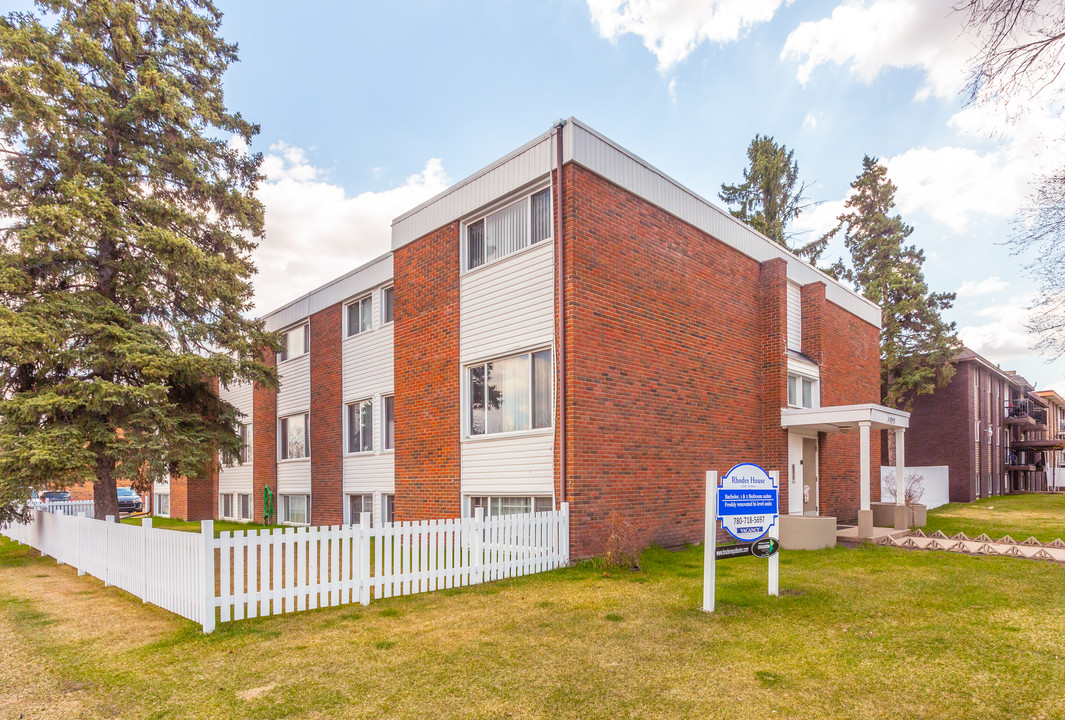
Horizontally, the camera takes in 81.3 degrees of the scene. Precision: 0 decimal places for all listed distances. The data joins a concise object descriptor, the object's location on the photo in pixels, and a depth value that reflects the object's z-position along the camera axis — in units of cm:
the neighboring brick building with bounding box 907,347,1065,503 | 3189
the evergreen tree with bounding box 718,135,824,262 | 3003
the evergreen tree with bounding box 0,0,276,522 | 1201
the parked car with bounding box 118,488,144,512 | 3225
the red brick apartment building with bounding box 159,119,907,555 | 1092
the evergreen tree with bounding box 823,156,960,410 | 3003
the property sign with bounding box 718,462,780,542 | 767
